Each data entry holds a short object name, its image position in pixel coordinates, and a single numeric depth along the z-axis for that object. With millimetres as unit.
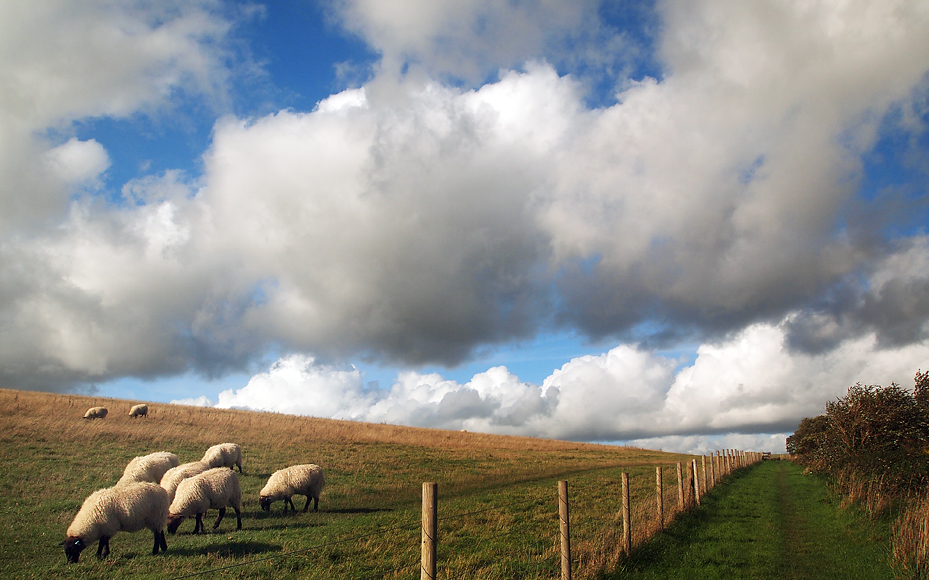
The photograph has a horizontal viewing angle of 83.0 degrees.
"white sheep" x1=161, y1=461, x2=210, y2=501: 18219
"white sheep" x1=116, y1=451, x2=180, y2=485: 20000
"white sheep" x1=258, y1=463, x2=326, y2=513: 19531
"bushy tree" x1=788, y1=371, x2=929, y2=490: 18581
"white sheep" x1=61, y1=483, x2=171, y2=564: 13133
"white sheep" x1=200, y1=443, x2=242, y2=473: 23875
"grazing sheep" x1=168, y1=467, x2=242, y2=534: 16289
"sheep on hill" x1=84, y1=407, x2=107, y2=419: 37569
